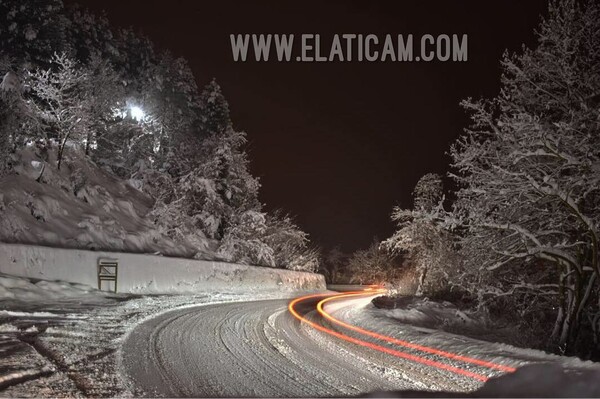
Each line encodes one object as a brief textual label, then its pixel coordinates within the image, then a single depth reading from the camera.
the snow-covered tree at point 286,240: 42.03
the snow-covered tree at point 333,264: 81.38
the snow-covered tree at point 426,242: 30.12
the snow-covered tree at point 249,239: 34.22
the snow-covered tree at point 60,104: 26.61
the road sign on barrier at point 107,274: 19.91
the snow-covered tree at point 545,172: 11.74
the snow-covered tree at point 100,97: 30.28
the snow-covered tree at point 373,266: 67.40
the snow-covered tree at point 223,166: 34.56
